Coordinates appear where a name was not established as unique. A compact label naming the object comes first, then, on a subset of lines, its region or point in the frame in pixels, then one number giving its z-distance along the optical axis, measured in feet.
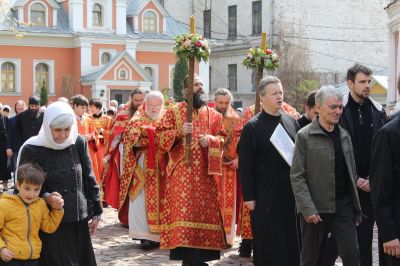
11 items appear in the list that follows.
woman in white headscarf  24.61
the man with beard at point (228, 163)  40.14
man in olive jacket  26.46
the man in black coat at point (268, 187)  28.57
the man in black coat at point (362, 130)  29.64
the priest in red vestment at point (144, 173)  40.93
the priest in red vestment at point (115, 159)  48.25
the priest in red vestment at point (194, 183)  35.05
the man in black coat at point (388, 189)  21.42
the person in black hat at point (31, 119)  59.89
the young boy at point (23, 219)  23.92
